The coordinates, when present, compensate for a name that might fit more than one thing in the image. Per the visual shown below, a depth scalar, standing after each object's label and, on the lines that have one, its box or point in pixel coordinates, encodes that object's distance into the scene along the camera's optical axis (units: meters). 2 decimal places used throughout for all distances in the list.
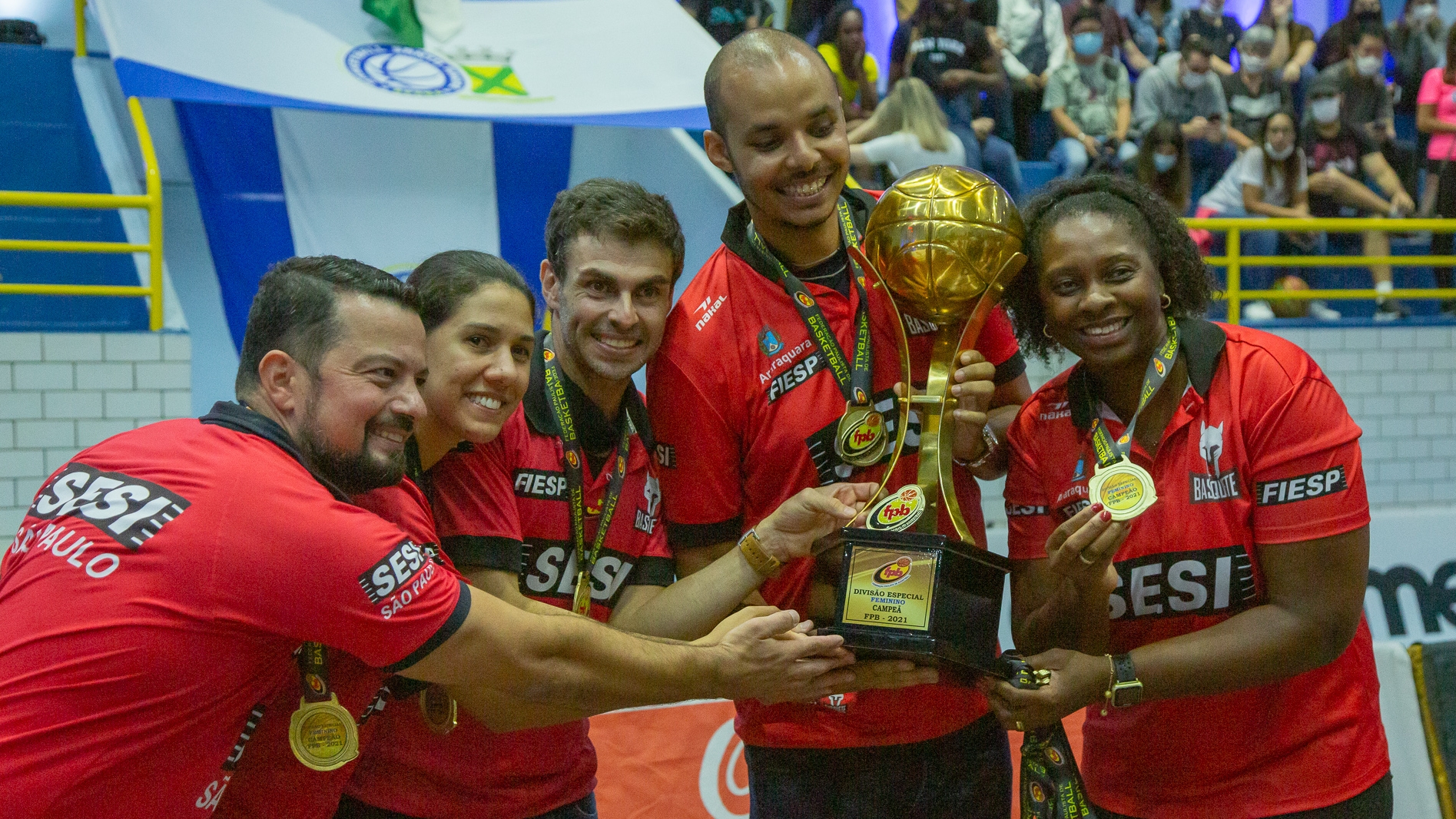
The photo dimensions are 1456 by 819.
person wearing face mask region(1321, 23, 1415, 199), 10.79
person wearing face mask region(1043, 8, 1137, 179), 9.85
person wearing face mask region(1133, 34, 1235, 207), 10.51
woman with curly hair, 2.36
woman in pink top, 10.02
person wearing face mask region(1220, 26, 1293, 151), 11.00
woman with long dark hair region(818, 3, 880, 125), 9.34
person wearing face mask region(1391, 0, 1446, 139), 11.51
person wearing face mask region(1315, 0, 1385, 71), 11.41
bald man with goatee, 2.58
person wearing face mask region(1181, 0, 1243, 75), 11.36
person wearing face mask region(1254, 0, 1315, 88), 11.66
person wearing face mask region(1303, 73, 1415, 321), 10.04
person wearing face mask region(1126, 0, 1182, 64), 11.60
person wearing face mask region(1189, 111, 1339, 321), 9.74
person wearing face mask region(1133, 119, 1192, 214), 9.41
